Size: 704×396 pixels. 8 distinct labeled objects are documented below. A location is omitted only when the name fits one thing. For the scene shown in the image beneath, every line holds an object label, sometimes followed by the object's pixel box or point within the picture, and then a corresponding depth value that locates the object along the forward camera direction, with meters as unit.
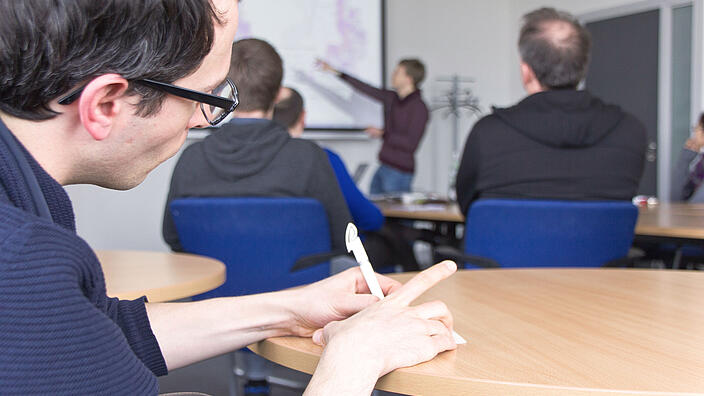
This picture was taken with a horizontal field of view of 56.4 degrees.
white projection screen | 5.60
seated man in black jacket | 2.16
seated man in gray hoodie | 2.25
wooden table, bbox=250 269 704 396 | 0.69
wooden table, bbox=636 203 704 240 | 2.15
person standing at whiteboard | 5.67
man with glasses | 0.52
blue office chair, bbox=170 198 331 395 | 2.03
